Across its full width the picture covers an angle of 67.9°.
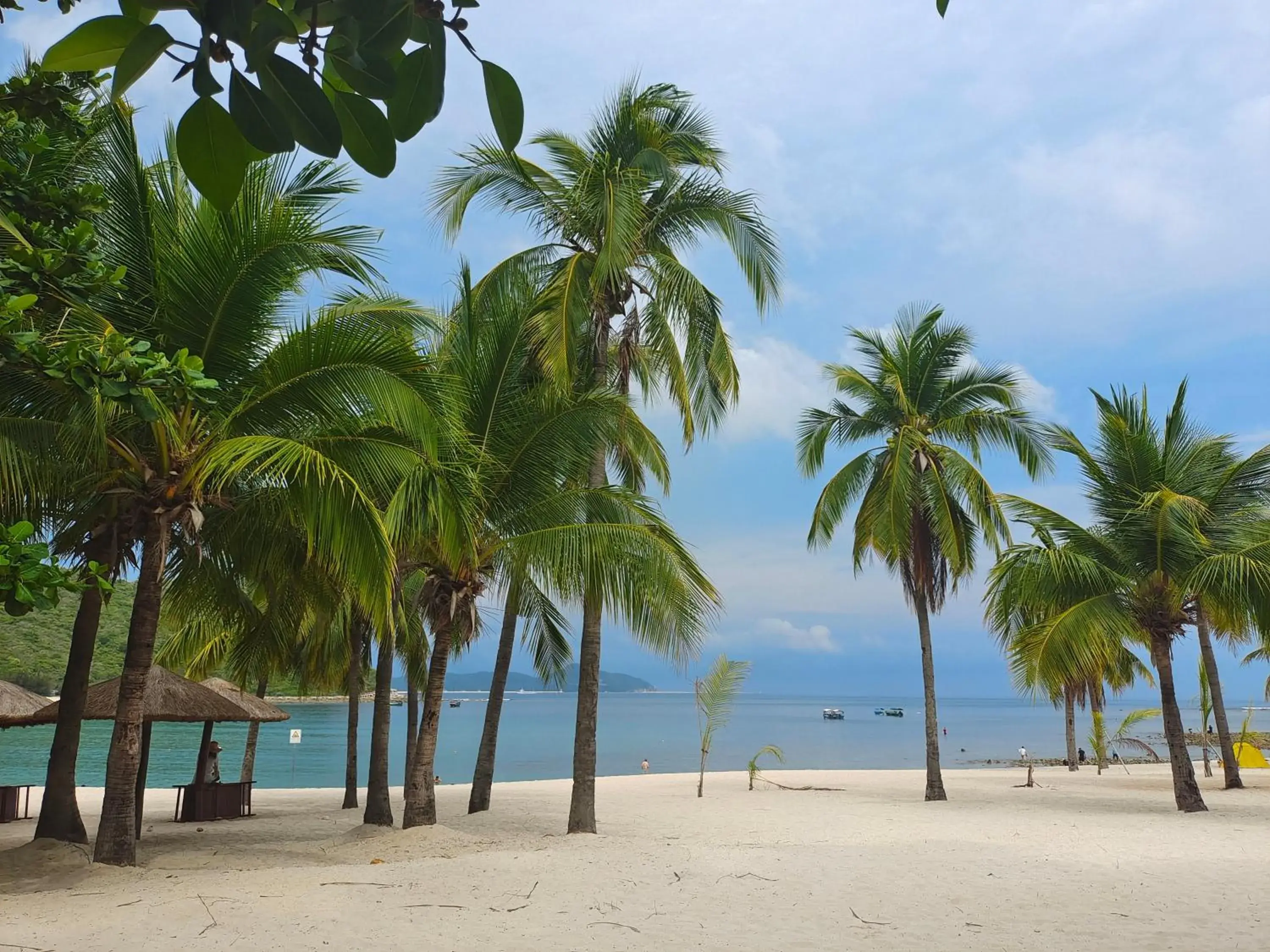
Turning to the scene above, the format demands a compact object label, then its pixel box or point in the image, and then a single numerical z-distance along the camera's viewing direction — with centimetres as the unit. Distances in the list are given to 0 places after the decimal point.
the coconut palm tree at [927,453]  1641
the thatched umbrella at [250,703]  1436
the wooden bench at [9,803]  1491
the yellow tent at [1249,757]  2505
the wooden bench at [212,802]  1507
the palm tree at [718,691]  1952
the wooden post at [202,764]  1512
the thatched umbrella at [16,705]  1294
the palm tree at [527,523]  961
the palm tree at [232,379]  770
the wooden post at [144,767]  1200
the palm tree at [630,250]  1188
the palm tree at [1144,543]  1416
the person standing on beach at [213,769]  1566
